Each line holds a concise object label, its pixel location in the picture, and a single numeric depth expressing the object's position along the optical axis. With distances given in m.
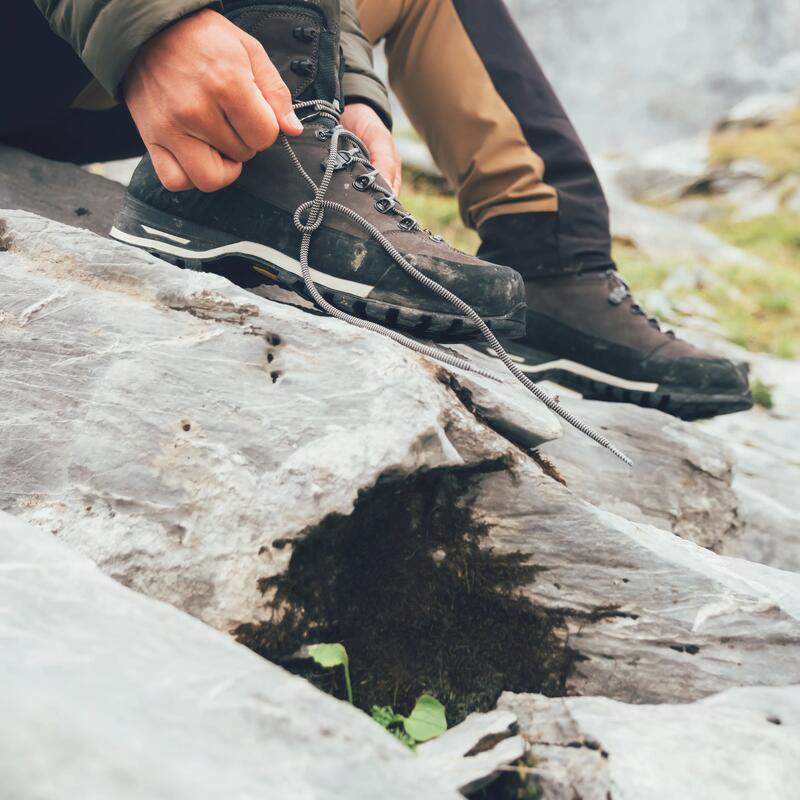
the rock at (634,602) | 1.44
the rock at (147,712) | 0.72
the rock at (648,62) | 47.69
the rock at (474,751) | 1.09
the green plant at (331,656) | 1.31
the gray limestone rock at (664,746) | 1.11
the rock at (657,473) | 2.17
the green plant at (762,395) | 4.25
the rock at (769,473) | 2.51
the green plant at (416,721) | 1.29
